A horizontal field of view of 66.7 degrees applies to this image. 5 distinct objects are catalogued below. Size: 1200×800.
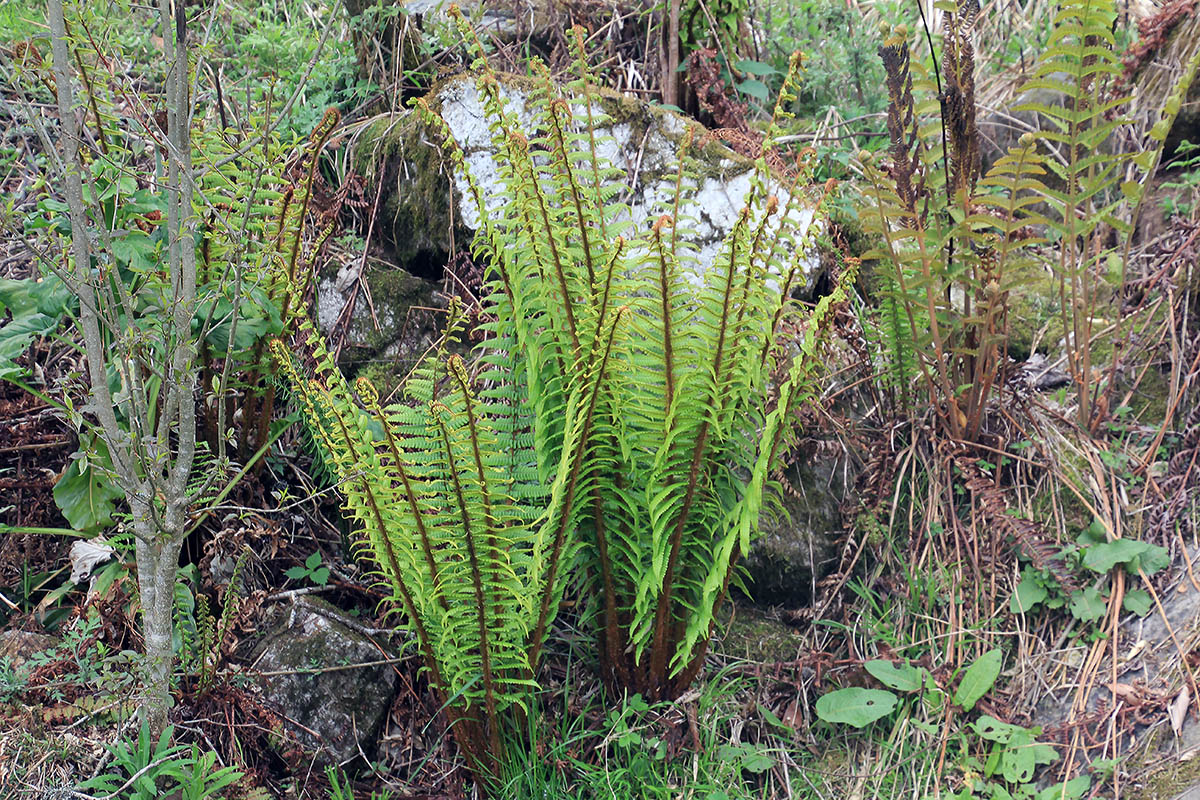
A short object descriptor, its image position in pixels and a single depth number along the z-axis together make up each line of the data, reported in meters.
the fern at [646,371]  2.09
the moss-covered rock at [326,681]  2.36
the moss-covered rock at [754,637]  2.66
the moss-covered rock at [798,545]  2.79
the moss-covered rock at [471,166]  3.12
